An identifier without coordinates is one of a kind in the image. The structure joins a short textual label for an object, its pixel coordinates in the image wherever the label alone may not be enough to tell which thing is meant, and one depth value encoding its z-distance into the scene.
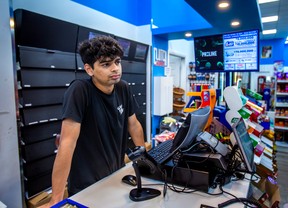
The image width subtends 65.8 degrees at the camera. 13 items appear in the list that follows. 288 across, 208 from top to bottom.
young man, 1.18
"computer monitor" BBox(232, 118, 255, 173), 1.05
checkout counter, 0.98
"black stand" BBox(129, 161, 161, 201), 1.02
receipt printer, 1.16
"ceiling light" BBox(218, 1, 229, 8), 3.00
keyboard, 1.21
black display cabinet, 2.35
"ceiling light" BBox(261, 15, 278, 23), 5.67
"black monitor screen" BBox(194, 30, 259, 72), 2.01
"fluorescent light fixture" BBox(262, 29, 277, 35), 6.91
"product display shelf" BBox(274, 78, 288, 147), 5.66
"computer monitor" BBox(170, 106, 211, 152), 1.06
